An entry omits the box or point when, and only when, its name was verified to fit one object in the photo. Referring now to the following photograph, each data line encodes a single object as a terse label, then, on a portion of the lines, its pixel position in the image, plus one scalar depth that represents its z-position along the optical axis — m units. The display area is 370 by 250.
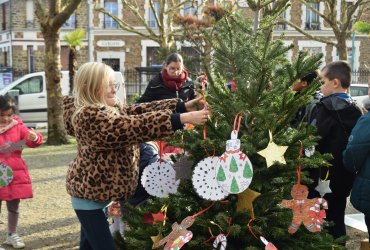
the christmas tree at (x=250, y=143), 3.21
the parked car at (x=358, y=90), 18.63
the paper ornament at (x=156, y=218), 3.41
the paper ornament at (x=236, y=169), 2.96
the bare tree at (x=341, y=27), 16.86
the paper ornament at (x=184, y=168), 3.49
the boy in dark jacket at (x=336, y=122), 4.61
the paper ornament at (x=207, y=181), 3.06
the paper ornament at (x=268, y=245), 3.07
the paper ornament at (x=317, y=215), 3.22
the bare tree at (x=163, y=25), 20.28
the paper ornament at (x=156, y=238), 3.33
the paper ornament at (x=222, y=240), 3.14
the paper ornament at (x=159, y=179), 3.68
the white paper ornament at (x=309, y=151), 3.40
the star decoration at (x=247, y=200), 3.17
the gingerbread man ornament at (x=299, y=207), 3.20
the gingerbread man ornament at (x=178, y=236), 3.09
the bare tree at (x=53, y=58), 13.56
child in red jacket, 5.66
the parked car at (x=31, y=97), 19.33
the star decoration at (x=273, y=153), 3.00
